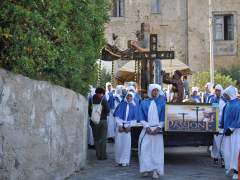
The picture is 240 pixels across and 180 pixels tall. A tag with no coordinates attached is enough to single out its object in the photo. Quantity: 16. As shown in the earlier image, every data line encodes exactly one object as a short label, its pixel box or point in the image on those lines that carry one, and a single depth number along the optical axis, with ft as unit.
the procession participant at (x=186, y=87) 79.71
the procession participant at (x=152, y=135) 38.58
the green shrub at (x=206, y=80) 106.97
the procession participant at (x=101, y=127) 47.26
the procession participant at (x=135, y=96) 46.37
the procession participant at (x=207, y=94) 55.36
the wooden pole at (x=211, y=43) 104.82
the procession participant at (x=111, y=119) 59.85
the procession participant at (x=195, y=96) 61.35
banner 42.37
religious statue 57.62
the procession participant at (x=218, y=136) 44.45
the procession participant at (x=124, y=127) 45.01
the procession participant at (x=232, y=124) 37.86
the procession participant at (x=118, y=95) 58.80
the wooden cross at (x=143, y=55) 60.80
